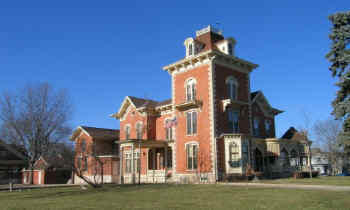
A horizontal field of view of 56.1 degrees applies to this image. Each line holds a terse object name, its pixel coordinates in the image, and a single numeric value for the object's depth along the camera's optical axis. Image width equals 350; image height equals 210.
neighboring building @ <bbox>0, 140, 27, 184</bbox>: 48.88
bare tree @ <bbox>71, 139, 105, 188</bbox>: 39.46
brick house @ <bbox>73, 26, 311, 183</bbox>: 28.20
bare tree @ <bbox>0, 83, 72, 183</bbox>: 43.47
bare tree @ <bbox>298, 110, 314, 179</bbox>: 31.41
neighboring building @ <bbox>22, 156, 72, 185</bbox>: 44.09
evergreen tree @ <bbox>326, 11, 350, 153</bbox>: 16.08
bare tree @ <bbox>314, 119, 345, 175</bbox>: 55.42
